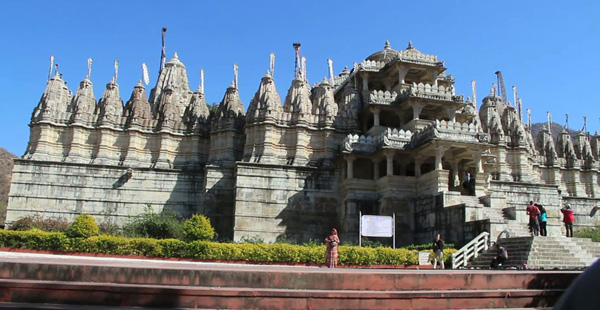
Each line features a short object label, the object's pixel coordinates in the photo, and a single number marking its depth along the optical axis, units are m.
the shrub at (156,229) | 28.53
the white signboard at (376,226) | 23.14
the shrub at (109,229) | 31.55
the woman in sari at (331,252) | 18.89
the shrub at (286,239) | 31.45
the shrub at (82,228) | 24.80
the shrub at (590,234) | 31.04
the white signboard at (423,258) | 21.34
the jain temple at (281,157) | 30.67
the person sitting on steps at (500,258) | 19.25
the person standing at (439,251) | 20.70
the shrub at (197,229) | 24.47
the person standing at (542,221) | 22.13
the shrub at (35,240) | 24.95
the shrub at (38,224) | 30.88
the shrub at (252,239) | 29.11
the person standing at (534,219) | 21.20
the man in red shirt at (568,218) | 22.81
